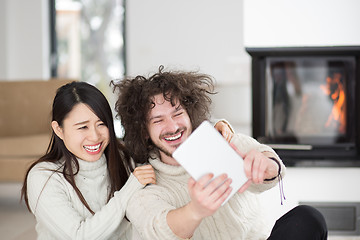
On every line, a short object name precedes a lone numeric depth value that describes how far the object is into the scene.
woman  1.54
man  1.42
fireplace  2.63
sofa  3.86
